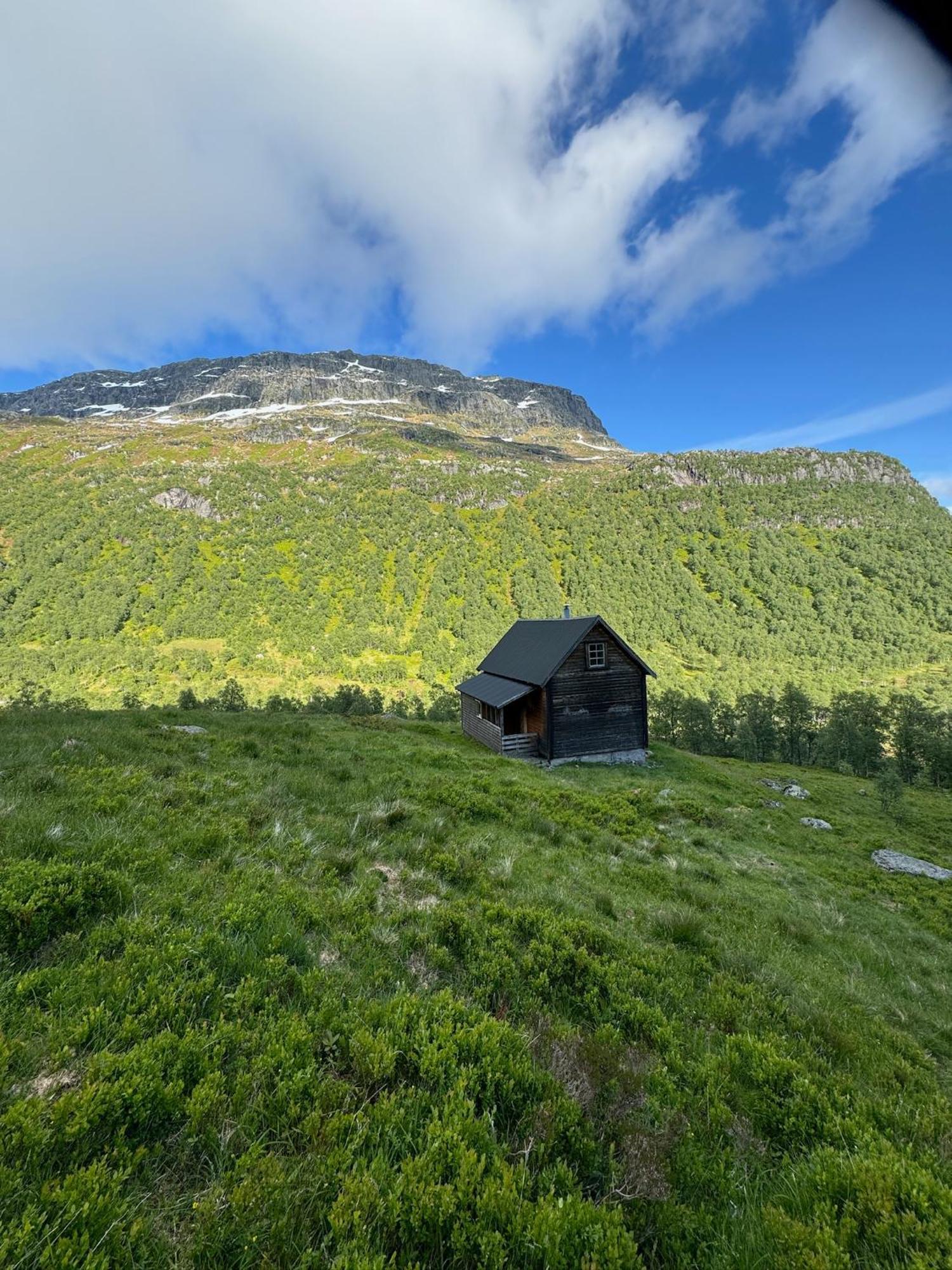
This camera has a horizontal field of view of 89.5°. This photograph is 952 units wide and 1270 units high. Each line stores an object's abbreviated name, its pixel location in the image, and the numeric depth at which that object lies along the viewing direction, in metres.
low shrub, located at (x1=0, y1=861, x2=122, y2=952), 4.62
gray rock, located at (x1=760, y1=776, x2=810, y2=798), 31.86
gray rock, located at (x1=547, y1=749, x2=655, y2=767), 33.06
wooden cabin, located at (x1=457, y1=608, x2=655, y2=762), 32.62
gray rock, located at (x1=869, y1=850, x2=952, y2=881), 18.16
